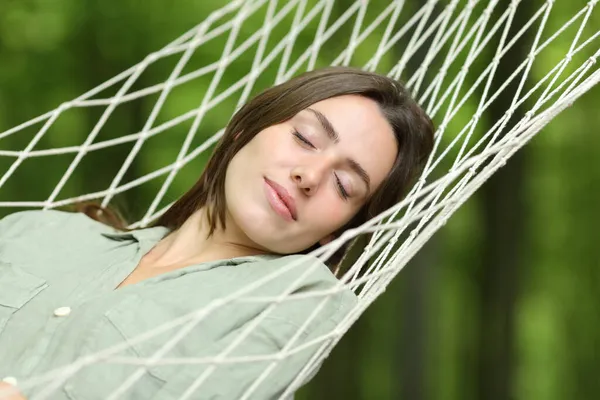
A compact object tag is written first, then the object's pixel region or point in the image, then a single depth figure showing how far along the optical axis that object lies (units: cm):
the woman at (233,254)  231
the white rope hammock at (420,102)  228
